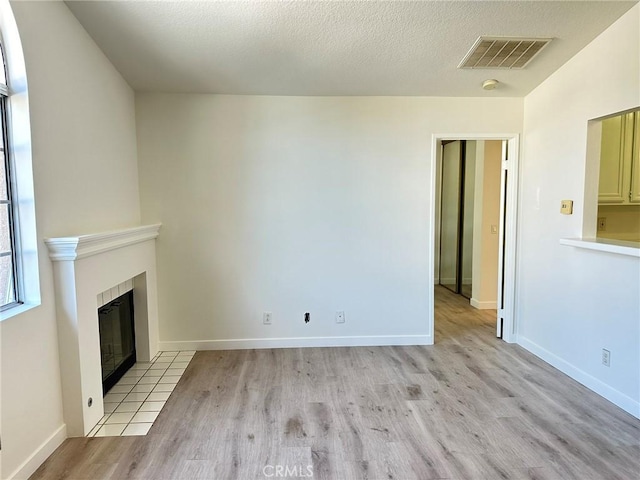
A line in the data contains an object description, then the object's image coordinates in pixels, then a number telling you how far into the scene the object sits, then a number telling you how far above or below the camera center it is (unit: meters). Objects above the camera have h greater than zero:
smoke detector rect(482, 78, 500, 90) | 3.00 +1.11
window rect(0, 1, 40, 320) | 1.79 +0.18
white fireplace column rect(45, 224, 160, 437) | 2.02 -0.56
